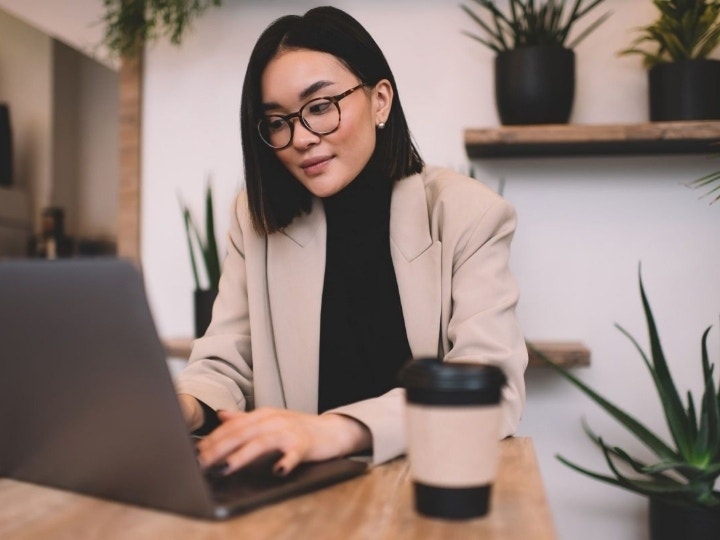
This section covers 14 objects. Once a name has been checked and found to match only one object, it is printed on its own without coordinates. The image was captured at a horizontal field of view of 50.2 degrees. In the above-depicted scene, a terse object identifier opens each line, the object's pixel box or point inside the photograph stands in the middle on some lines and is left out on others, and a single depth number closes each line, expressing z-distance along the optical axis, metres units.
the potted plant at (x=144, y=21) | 2.37
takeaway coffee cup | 0.63
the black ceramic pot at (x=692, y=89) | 2.04
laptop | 0.65
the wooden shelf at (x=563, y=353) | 2.07
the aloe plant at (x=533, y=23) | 2.09
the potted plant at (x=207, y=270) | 2.31
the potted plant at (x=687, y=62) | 2.04
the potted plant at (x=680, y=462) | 1.84
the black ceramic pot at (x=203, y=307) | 2.31
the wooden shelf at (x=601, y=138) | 2.01
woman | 1.41
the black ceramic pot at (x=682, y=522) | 1.83
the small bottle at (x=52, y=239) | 4.11
